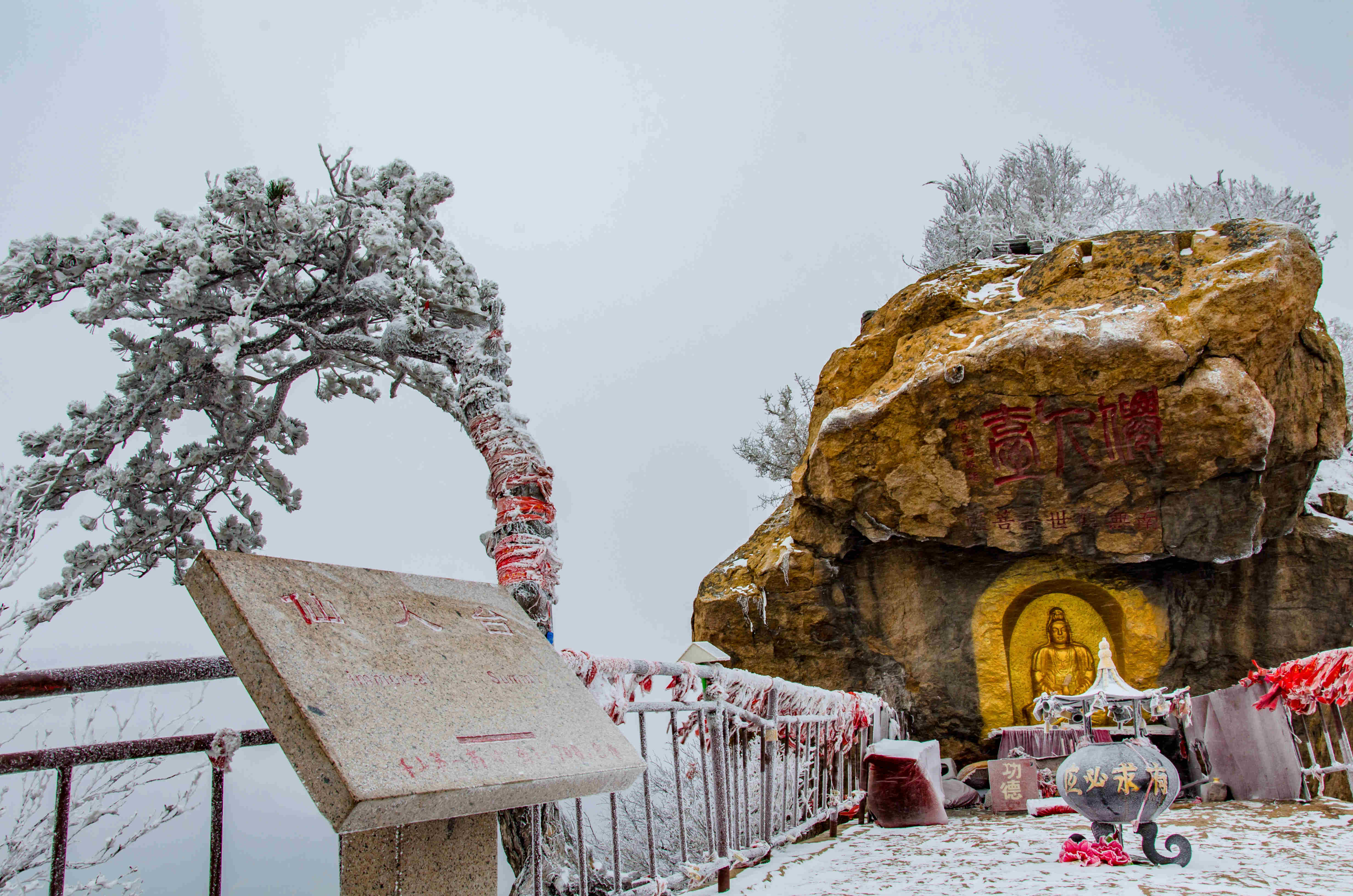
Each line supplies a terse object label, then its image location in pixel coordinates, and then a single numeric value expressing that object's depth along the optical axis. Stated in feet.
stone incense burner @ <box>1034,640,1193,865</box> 12.16
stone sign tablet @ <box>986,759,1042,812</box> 22.03
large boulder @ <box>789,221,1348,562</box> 26.02
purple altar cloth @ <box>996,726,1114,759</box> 27.68
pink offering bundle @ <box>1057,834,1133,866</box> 12.17
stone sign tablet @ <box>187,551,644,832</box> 4.41
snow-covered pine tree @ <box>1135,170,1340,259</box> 44.09
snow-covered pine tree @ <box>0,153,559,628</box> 18.01
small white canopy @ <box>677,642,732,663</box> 16.20
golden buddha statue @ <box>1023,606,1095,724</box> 32.53
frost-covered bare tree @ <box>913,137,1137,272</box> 45.34
